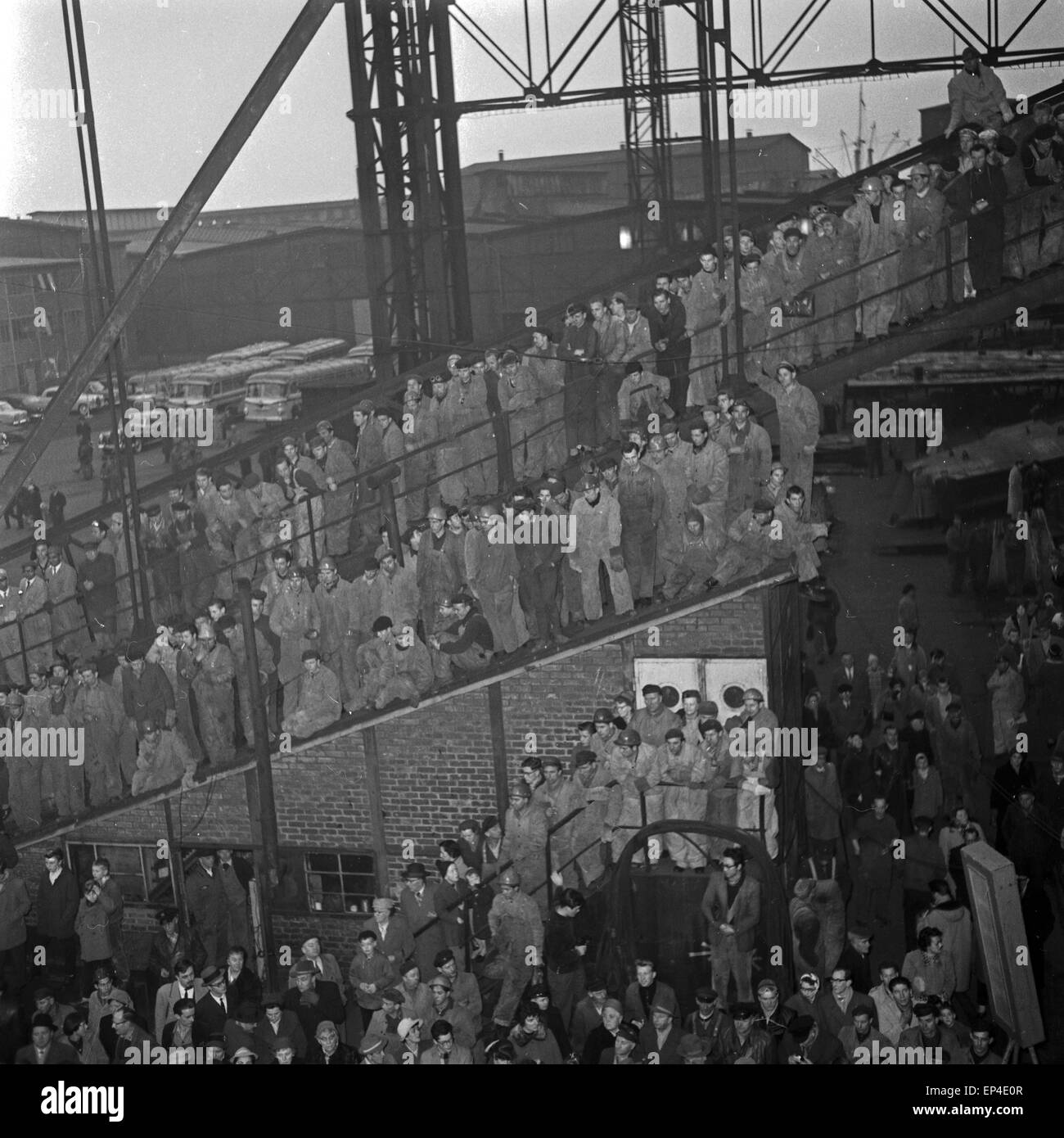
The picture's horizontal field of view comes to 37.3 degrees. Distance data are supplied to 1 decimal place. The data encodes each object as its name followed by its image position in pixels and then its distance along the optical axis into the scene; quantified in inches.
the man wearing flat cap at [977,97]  507.8
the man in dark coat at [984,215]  475.8
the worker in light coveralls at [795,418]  461.4
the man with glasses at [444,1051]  372.2
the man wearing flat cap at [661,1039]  372.8
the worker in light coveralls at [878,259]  486.3
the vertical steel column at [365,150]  556.1
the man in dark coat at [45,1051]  403.5
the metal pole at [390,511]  524.4
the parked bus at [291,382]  804.0
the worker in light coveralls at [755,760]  428.1
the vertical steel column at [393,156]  555.8
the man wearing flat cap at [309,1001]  401.7
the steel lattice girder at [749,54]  518.6
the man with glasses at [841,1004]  367.2
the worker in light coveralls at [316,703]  470.3
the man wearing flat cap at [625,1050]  366.9
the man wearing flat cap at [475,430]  527.5
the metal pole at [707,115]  517.0
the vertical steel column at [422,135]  556.1
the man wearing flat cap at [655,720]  431.5
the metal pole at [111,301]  477.7
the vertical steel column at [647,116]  623.2
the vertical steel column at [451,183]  560.4
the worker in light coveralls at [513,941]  411.5
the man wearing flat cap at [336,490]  533.6
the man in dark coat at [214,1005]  409.1
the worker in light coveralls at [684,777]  426.3
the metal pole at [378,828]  495.5
